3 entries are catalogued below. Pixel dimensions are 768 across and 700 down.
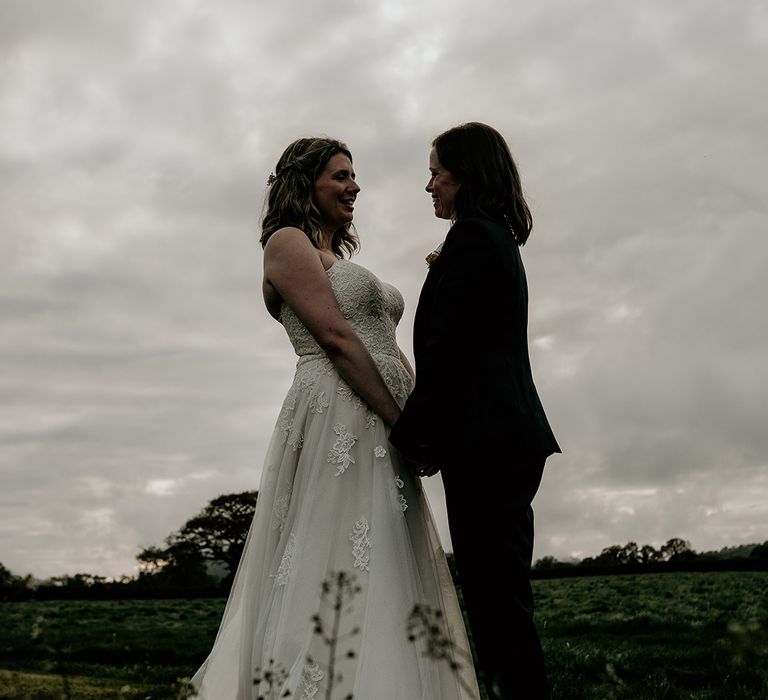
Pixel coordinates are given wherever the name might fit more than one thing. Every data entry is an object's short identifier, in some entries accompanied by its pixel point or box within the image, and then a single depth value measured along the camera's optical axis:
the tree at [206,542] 52.06
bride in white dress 4.23
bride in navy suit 3.91
